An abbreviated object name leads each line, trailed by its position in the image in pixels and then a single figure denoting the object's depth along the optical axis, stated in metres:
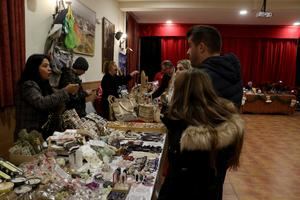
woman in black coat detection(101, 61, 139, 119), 4.35
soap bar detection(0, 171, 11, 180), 1.54
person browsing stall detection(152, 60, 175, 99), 4.79
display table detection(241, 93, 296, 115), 9.55
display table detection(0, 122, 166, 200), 1.52
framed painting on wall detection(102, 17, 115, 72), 6.15
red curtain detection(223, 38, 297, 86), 11.12
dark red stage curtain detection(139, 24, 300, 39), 10.86
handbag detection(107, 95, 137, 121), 3.40
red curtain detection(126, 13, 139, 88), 8.93
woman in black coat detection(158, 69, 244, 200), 1.28
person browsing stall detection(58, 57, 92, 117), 3.24
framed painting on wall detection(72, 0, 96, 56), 4.40
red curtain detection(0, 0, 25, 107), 2.61
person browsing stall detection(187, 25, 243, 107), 1.71
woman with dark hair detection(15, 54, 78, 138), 2.40
